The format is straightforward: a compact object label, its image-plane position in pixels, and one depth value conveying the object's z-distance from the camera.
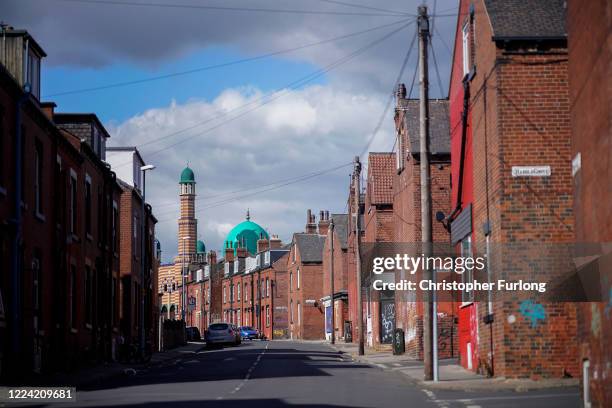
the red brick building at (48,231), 25.70
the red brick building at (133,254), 46.78
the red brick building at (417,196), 35.81
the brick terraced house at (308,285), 89.31
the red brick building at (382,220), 52.06
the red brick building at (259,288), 98.31
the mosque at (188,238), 128.62
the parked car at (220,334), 60.75
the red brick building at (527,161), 22.05
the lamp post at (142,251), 40.41
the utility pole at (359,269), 42.59
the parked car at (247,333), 87.62
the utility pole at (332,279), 66.50
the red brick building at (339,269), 74.88
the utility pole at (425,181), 24.42
